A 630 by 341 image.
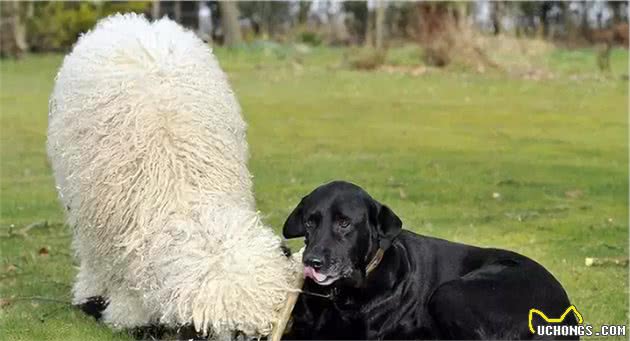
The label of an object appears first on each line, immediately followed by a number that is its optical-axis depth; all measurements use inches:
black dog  178.9
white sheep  170.4
